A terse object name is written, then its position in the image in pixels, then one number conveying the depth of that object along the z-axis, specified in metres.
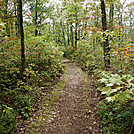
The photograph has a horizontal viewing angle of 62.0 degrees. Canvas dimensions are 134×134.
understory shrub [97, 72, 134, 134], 3.47
